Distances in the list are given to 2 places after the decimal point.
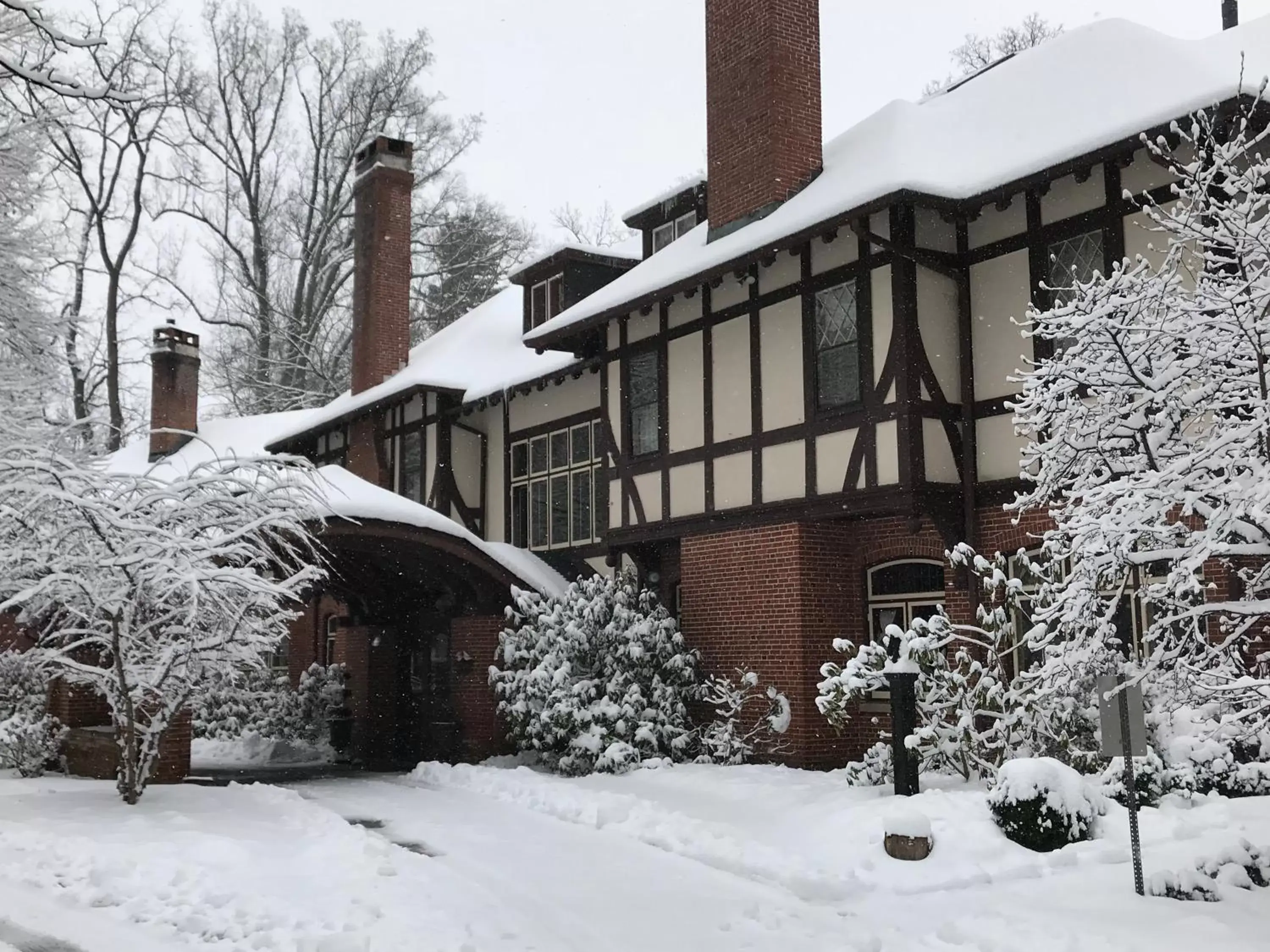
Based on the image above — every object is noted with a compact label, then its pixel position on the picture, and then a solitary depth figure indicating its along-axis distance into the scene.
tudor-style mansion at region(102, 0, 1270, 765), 12.79
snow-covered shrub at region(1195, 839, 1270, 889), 7.98
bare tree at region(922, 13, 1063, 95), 31.36
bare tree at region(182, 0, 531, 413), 35.44
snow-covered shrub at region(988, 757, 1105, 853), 9.12
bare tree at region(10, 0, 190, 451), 31.88
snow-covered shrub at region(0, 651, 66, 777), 15.80
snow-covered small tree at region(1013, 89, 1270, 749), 7.20
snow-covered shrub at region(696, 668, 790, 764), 14.16
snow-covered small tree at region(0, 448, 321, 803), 10.98
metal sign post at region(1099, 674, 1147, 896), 7.98
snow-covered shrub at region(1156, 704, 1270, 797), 9.60
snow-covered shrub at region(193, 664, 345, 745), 21.86
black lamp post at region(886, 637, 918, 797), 10.88
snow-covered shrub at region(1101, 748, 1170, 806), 9.74
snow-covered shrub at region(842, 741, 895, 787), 11.76
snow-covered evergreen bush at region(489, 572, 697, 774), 14.63
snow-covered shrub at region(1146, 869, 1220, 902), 7.84
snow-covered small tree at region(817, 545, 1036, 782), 11.07
